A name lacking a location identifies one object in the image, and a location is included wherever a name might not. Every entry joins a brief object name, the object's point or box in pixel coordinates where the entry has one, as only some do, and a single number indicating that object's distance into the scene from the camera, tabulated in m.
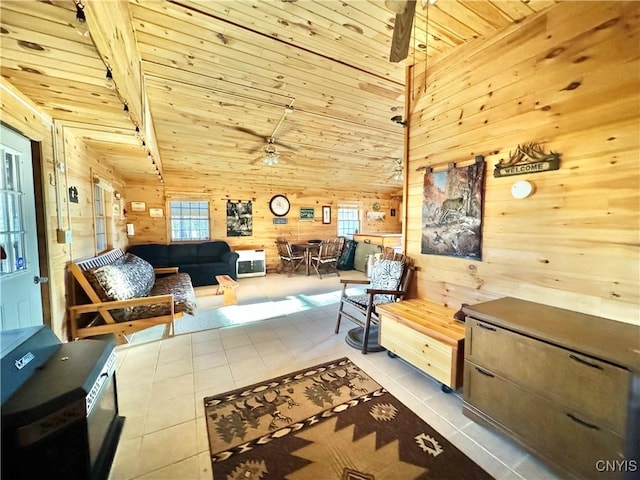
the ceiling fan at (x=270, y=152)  4.22
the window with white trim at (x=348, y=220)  7.62
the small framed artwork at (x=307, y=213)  6.99
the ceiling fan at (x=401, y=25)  1.26
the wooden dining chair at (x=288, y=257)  6.12
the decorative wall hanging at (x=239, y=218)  6.25
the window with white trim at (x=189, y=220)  5.82
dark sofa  5.17
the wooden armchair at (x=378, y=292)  2.59
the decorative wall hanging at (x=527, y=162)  1.70
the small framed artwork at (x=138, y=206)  5.41
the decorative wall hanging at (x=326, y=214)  7.28
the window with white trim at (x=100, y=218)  3.37
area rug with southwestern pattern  1.36
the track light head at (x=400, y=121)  2.74
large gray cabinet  1.11
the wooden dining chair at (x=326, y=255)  5.92
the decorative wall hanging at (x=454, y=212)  2.14
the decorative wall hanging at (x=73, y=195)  2.54
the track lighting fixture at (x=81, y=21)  0.98
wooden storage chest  1.83
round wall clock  6.61
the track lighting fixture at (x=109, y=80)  1.43
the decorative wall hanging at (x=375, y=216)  8.07
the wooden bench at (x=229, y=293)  4.00
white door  1.66
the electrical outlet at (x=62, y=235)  2.25
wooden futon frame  2.52
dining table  6.12
